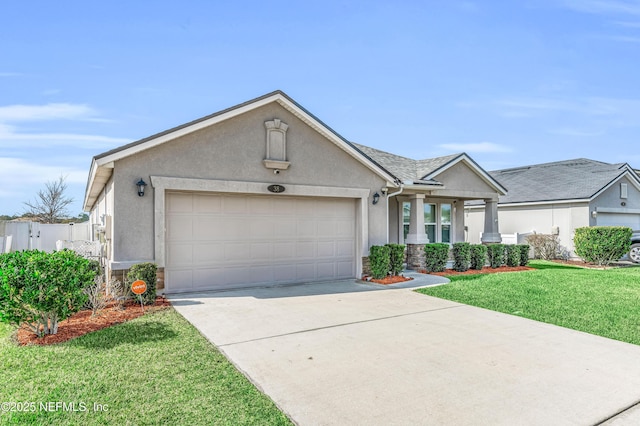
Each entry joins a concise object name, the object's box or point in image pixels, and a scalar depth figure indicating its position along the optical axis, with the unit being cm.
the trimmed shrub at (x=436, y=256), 1289
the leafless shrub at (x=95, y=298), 665
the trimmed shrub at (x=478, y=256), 1356
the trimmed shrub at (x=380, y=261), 1089
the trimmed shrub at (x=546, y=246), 1811
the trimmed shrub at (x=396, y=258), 1125
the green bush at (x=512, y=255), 1438
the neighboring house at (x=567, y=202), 1775
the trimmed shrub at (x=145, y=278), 760
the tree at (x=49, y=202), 2795
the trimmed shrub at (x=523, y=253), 1471
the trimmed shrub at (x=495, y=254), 1411
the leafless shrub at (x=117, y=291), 740
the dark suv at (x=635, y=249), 1631
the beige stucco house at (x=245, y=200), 819
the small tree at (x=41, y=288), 525
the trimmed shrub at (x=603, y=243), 1519
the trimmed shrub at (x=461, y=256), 1326
